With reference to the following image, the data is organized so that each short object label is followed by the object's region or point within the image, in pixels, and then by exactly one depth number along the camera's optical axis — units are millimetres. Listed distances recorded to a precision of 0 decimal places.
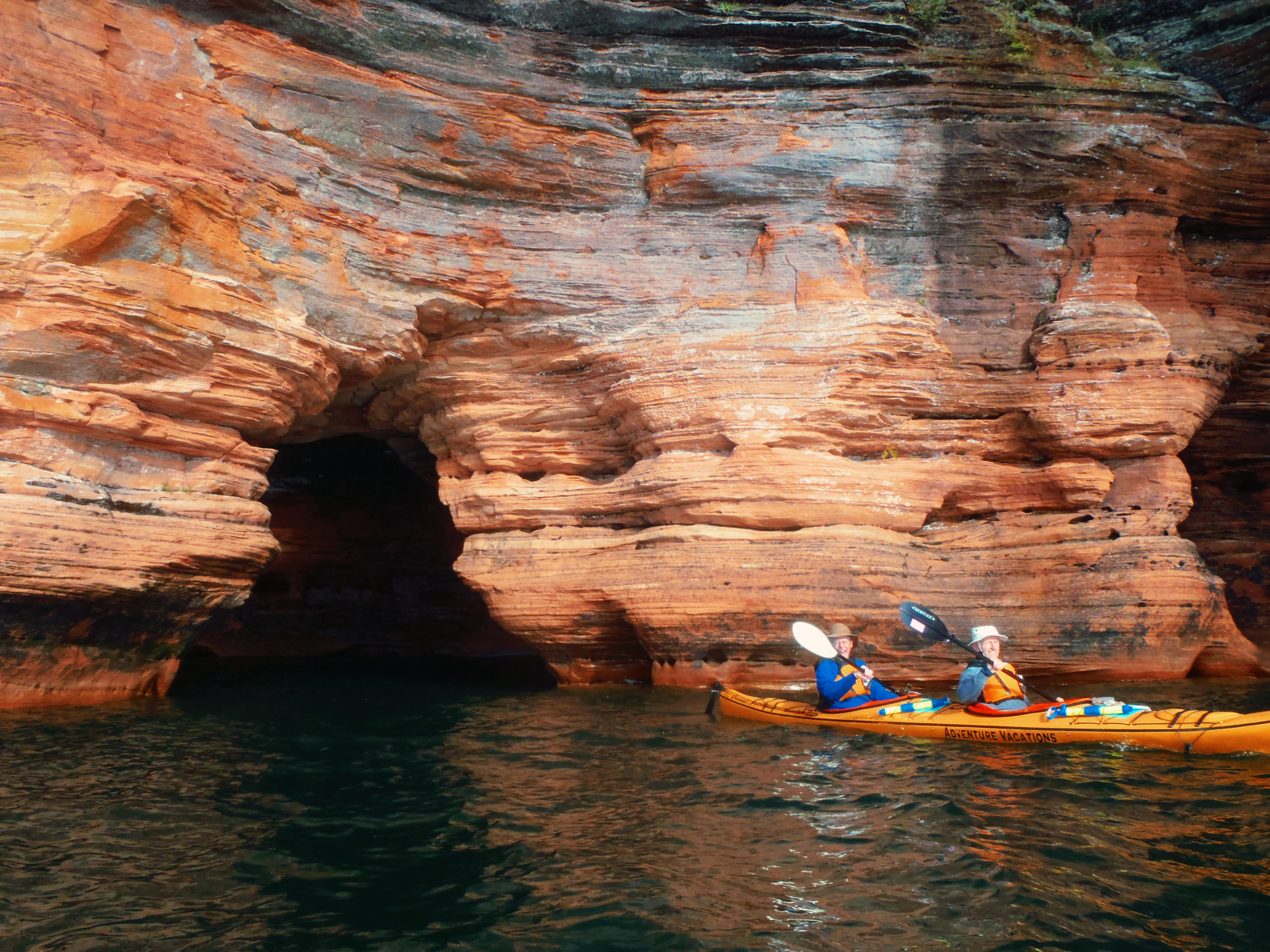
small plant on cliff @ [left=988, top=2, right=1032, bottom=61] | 12531
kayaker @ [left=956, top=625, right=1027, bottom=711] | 7734
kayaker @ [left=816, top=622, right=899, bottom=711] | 8383
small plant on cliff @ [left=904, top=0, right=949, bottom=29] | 12898
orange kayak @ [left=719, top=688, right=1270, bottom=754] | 6621
